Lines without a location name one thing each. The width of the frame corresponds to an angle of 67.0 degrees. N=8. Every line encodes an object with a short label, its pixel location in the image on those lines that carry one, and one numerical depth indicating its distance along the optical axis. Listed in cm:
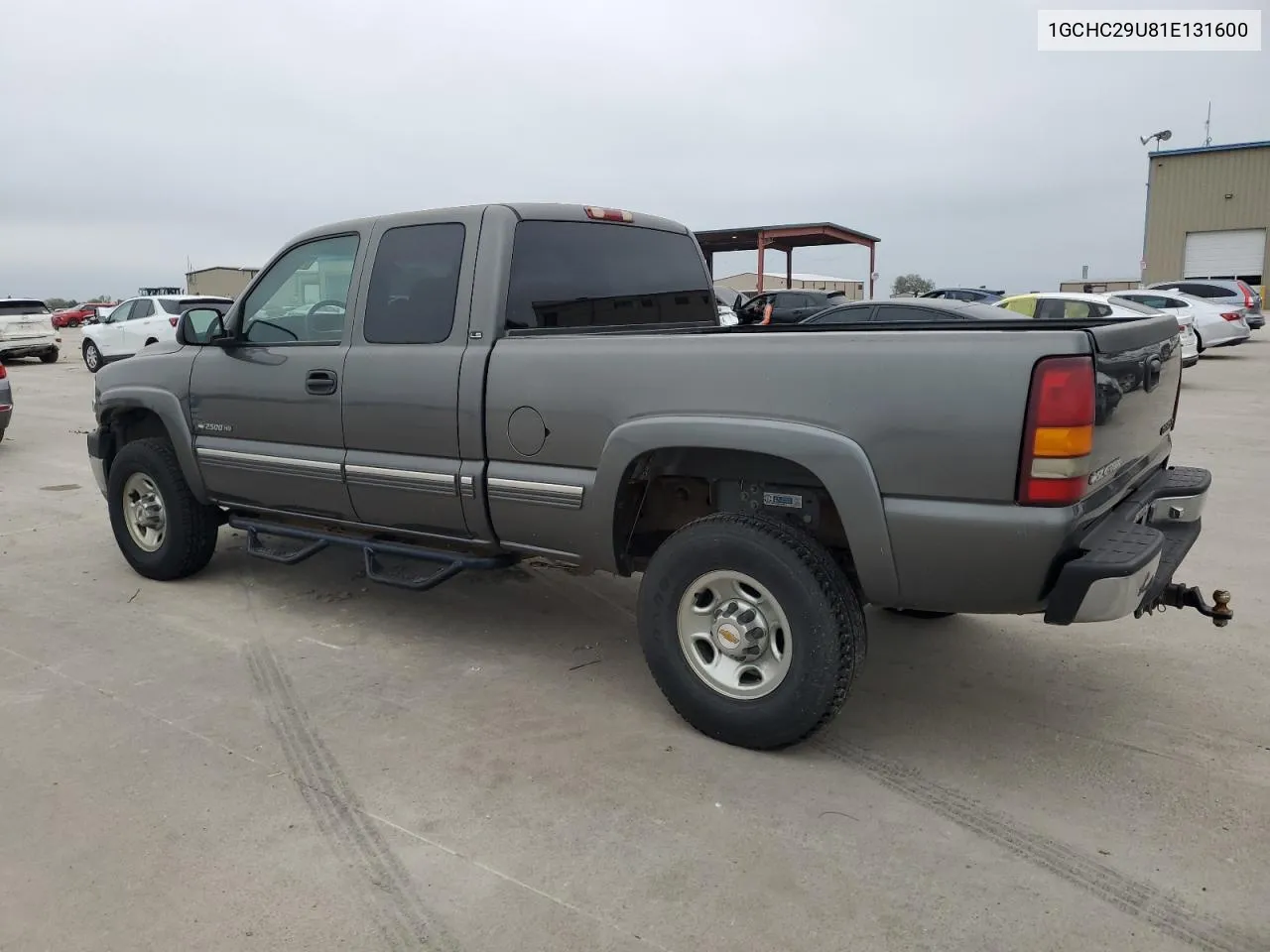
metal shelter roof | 2880
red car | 5072
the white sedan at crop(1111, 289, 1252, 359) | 1831
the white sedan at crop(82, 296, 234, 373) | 2012
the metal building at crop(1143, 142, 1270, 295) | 3569
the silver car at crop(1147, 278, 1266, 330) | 2294
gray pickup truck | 287
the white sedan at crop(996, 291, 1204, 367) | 1368
